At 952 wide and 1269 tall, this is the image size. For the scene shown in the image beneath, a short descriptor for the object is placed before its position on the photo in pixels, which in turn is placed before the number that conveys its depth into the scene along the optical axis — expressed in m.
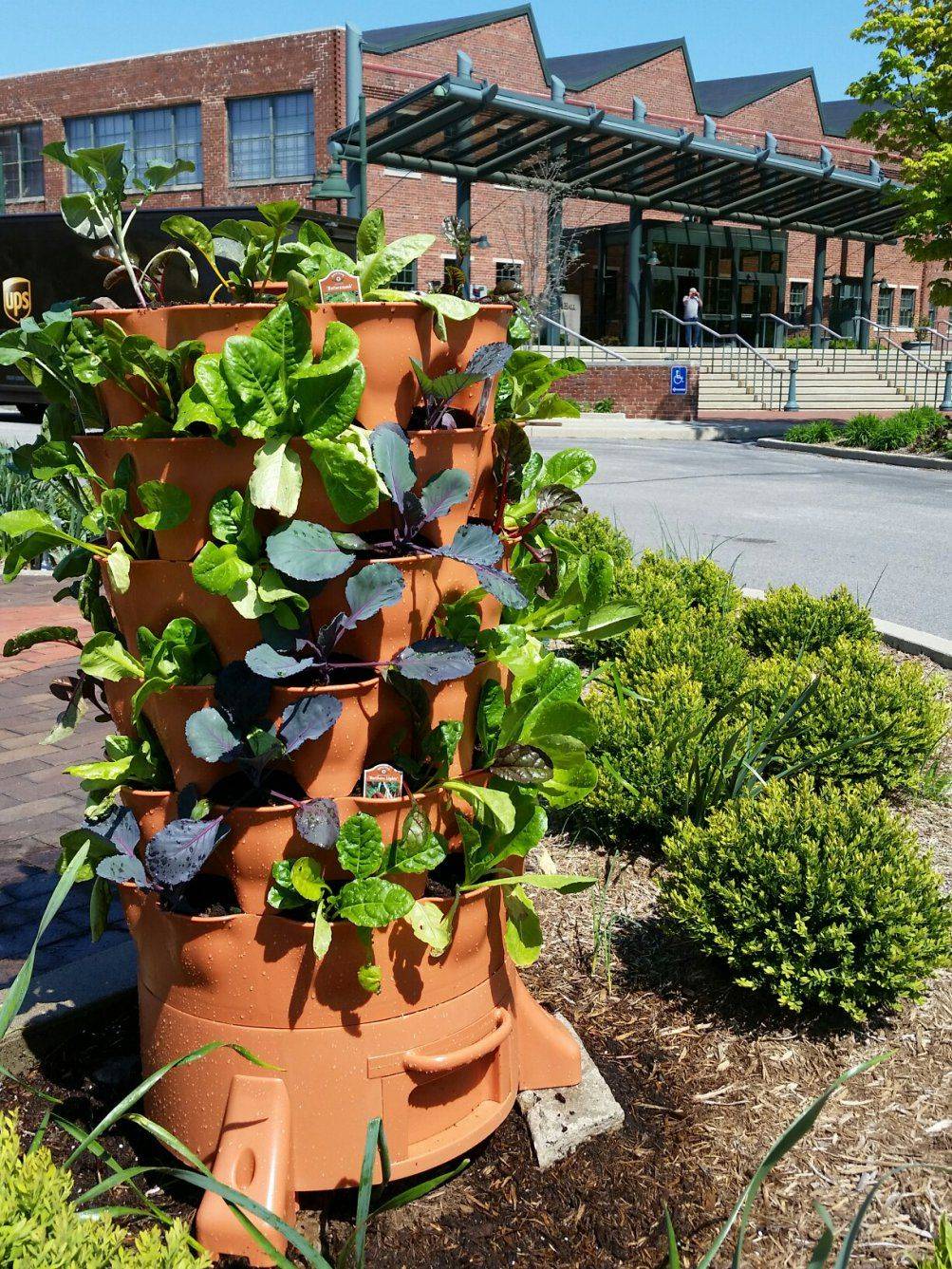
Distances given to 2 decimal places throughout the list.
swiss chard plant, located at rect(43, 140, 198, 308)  1.77
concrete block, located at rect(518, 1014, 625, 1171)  2.13
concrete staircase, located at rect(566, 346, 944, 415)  27.69
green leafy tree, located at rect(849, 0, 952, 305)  18.05
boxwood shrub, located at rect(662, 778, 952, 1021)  2.48
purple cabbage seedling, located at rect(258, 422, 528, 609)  1.68
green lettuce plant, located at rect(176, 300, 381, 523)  1.66
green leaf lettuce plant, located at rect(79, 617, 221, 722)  1.81
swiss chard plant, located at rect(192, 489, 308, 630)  1.69
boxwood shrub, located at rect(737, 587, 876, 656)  4.71
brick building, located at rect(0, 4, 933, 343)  34.59
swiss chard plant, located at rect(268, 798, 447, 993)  1.79
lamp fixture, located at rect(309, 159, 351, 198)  18.05
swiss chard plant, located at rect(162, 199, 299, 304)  1.80
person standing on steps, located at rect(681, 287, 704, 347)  32.25
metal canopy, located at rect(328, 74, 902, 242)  23.36
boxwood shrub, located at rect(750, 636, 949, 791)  3.68
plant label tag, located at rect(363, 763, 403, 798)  1.86
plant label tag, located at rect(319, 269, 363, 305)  1.78
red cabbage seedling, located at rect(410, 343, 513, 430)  1.81
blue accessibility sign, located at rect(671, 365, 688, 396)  23.03
